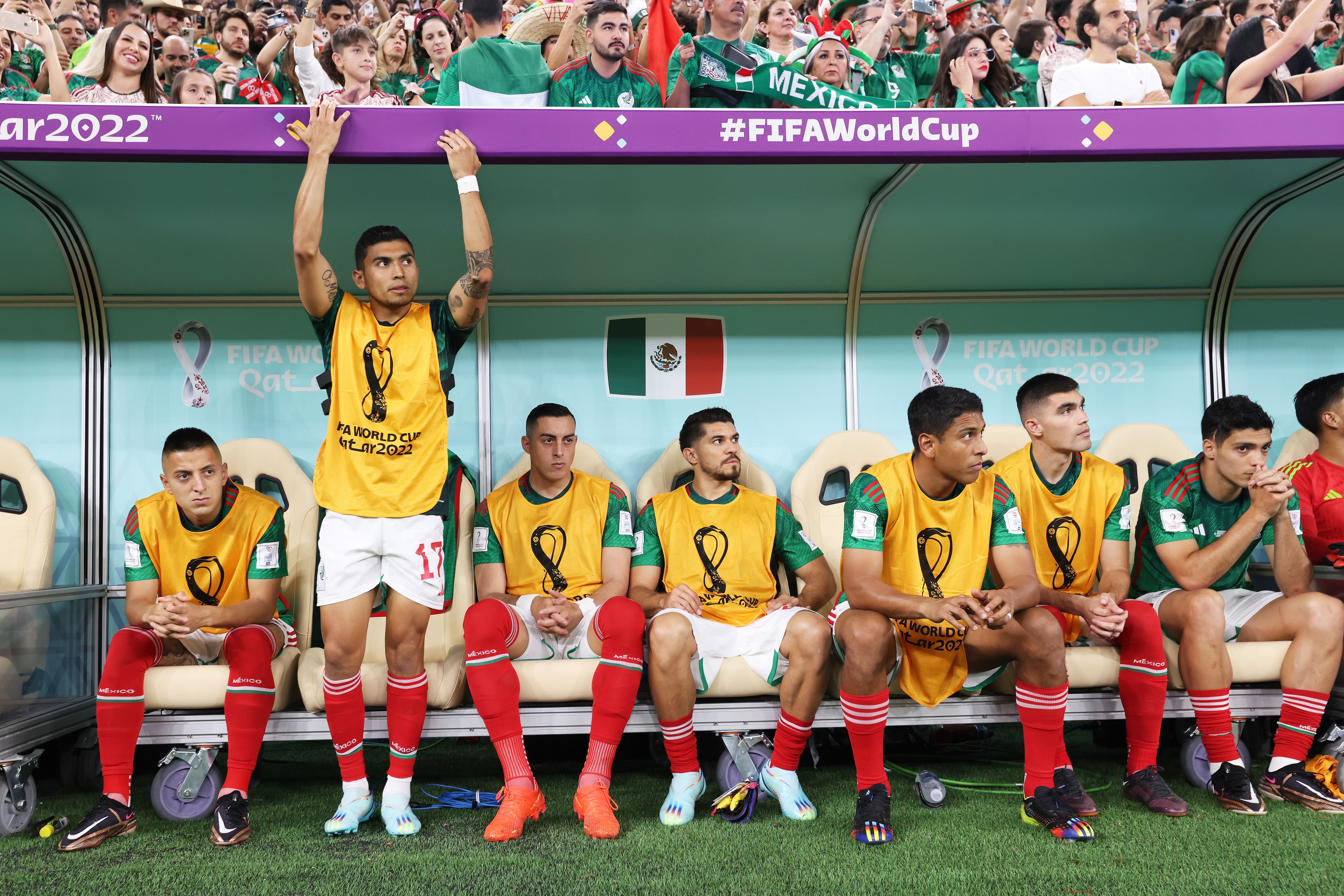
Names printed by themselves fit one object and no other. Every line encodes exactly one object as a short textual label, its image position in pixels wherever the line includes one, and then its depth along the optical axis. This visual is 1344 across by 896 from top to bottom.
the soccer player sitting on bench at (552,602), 2.85
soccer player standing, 2.80
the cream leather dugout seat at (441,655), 2.99
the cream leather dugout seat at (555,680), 2.99
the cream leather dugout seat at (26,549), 3.21
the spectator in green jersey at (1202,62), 4.05
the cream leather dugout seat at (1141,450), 3.97
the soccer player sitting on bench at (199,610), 2.81
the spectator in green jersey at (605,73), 3.83
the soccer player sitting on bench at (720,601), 2.90
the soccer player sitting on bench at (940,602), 2.74
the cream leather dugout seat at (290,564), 2.97
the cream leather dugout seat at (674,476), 3.76
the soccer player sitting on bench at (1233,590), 2.89
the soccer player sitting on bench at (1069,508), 3.17
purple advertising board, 2.92
